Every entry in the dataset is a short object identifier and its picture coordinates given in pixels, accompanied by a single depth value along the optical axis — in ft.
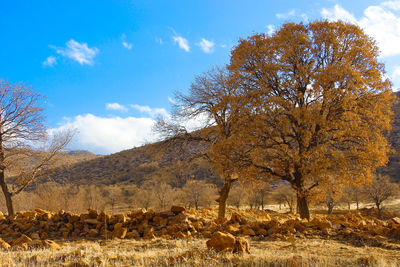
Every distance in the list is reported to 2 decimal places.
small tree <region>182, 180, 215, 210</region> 142.31
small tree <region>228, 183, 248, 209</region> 166.20
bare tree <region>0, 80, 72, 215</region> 50.39
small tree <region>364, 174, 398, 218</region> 129.90
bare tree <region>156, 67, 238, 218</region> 50.29
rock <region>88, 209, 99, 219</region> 39.68
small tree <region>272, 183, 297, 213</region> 150.65
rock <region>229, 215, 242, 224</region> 38.04
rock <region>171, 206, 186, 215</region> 39.19
